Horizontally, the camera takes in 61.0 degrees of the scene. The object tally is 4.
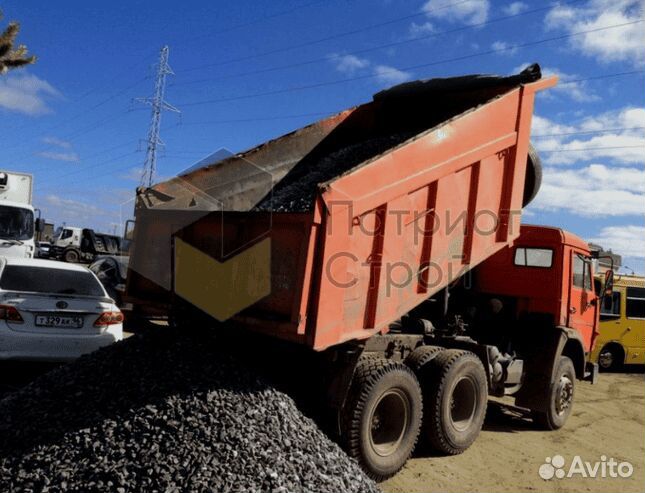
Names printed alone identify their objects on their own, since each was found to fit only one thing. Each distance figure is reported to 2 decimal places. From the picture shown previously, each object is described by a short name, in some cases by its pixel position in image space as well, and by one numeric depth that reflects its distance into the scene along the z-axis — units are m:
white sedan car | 6.25
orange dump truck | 4.36
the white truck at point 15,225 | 11.64
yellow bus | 13.97
